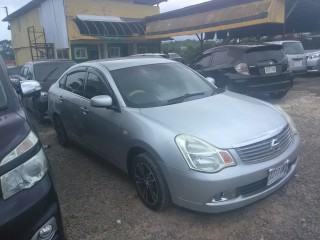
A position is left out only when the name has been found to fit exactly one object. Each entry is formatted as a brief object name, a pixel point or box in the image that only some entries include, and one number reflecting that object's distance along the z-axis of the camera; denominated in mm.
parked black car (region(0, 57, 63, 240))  1505
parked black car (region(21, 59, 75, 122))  5534
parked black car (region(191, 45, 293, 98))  5487
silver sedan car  2175
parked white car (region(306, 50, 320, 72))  9489
